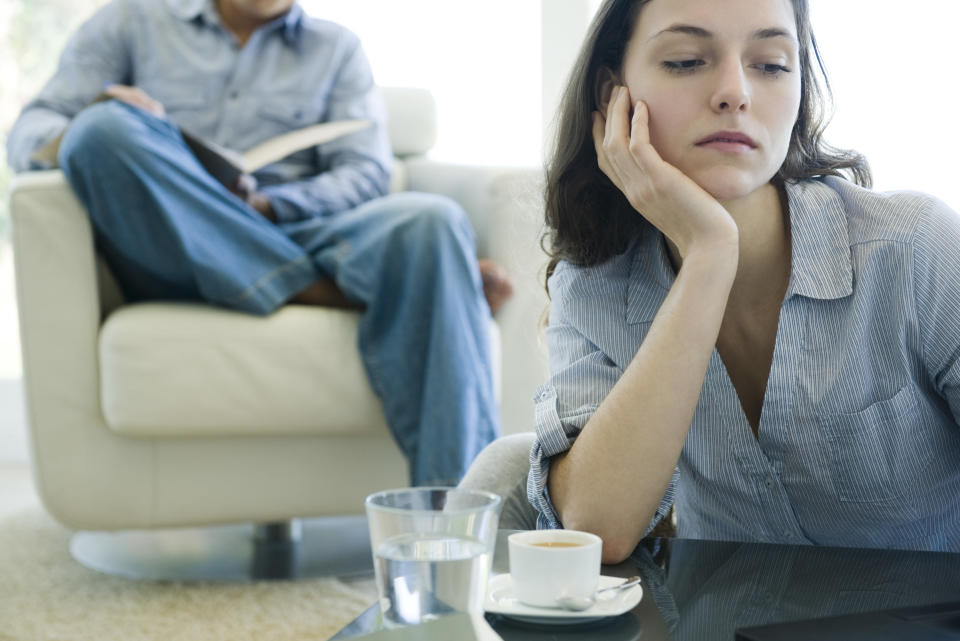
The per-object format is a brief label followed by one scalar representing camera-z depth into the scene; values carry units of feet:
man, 10.76
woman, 8.09
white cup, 6.87
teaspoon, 6.84
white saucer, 6.83
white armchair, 10.73
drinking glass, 6.55
